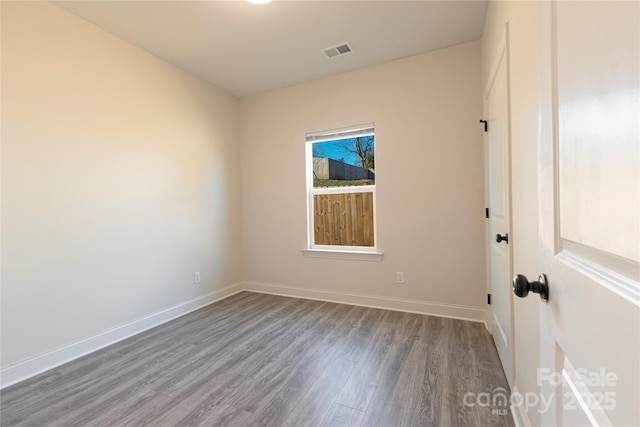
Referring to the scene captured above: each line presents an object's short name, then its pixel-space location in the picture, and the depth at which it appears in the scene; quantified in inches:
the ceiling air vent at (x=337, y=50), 108.3
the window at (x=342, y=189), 129.7
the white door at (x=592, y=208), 14.1
